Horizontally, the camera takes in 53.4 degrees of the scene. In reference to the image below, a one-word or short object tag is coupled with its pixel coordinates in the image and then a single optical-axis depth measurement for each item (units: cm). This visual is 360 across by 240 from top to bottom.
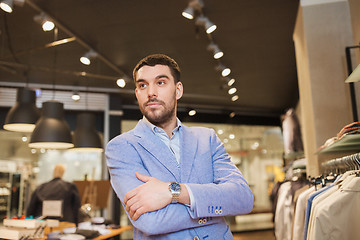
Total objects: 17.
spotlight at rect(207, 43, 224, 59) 510
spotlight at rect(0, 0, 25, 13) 343
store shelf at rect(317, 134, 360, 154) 228
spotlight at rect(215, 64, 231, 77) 569
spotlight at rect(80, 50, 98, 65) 546
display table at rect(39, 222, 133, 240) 416
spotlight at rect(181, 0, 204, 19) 402
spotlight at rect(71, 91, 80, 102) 648
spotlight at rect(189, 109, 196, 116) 976
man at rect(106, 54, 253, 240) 149
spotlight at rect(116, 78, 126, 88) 566
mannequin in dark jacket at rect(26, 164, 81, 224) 512
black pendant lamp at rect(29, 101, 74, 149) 440
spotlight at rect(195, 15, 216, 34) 433
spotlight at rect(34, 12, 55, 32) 395
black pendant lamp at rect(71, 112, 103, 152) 567
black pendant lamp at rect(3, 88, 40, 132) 453
